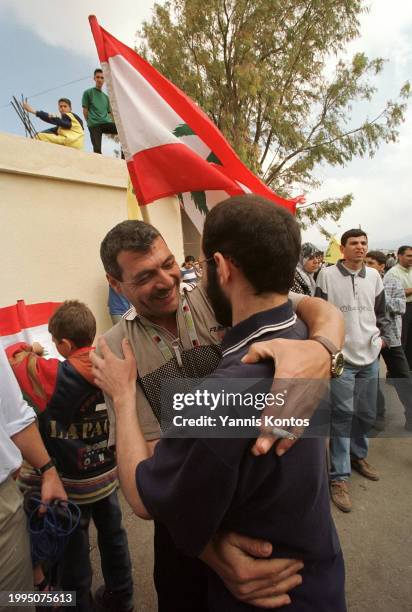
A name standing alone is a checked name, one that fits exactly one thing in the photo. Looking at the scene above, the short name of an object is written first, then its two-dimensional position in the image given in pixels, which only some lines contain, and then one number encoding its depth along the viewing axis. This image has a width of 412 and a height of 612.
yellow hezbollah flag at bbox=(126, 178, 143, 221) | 2.63
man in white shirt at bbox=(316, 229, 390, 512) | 3.05
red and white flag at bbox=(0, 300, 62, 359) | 2.44
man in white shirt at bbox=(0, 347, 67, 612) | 1.30
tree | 10.84
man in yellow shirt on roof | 5.19
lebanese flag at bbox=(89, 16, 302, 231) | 2.11
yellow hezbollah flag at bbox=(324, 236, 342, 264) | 6.72
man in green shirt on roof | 6.01
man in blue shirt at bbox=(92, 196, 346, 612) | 0.78
